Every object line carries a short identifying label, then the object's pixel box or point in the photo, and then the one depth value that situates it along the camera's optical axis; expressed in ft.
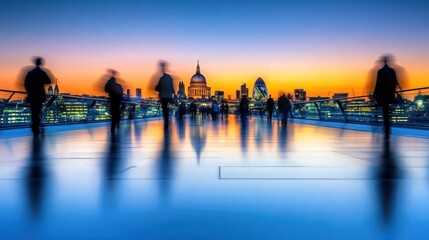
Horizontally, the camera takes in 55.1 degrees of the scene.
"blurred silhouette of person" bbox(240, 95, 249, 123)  91.21
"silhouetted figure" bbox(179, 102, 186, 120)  102.35
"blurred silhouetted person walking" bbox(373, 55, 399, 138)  33.14
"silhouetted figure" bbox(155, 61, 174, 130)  44.78
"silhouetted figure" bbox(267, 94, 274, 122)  86.22
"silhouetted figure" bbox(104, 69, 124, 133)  42.24
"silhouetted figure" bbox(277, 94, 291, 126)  60.95
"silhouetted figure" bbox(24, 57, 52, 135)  36.06
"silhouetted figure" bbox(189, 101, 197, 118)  127.15
